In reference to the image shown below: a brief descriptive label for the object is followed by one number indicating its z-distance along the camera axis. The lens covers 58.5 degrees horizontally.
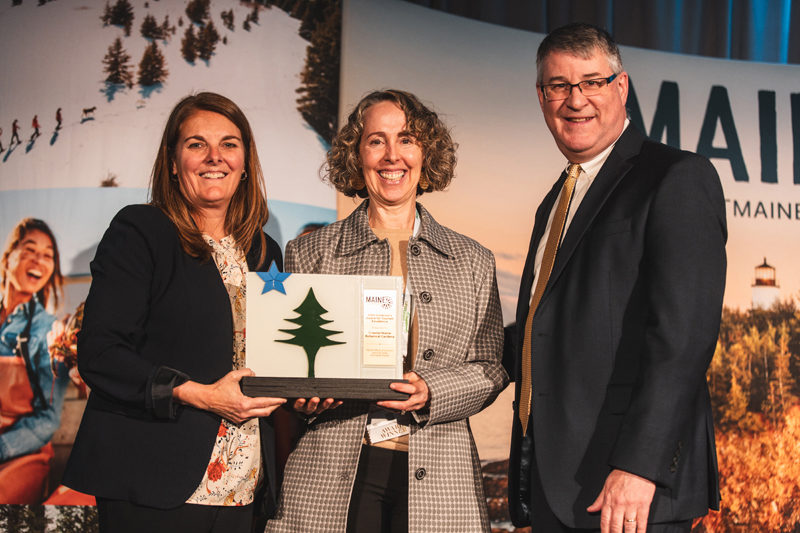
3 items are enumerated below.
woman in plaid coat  1.83
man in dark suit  1.42
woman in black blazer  1.70
